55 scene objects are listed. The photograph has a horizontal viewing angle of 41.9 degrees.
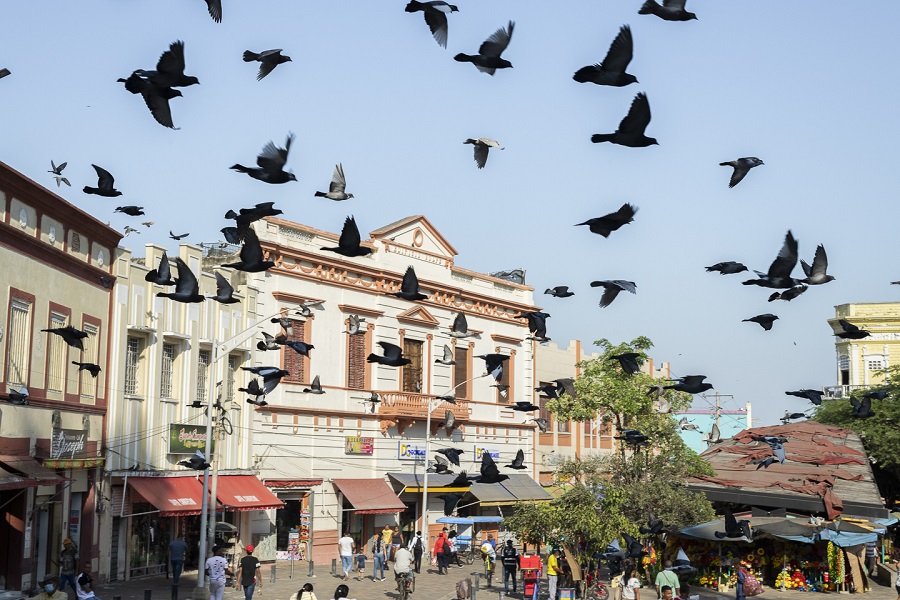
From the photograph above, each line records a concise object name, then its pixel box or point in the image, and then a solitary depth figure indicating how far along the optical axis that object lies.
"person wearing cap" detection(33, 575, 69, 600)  19.48
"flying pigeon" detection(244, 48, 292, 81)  17.42
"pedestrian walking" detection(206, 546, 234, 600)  25.39
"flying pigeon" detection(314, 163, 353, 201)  18.62
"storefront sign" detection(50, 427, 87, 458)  29.98
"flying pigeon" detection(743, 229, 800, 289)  18.72
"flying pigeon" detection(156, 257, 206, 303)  19.50
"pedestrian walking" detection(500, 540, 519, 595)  34.81
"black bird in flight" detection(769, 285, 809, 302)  19.71
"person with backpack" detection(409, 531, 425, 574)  39.59
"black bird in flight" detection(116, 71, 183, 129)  16.14
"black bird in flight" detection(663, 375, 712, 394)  23.58
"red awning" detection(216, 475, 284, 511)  36.85
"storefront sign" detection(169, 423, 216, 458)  36.56
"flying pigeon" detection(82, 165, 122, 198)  19.69
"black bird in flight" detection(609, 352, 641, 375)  24.45
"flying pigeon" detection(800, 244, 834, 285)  19.36
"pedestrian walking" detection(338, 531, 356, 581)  37.56
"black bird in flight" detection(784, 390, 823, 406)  23.03
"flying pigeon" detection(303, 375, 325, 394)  34.20
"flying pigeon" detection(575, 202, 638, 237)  18.62
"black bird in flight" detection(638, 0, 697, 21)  15.04
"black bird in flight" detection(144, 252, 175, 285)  20.52
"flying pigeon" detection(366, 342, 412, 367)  22.83
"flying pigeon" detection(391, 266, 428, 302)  20.89
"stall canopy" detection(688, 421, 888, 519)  38.81
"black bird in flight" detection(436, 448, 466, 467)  30.44
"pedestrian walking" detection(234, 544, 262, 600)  27.30
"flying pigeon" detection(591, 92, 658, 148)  15.48
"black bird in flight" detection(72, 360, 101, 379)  26.10
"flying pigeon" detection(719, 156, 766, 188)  20.09
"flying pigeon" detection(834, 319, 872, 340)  21.36
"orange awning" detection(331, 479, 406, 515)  43.10
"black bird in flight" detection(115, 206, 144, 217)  21.56
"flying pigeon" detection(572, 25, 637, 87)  14.61
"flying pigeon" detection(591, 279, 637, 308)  21.80
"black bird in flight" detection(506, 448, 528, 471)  26.58
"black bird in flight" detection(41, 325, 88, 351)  25.09
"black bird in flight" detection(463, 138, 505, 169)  20.08
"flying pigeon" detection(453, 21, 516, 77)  15.74
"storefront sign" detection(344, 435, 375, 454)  44.47
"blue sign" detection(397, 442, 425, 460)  47.03
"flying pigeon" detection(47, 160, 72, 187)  23.20
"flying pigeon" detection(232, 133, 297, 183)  17.25
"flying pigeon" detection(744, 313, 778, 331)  21.62
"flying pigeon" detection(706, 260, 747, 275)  20.84
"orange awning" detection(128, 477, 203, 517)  34.16
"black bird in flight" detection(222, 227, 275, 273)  18.75
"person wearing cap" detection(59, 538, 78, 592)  27.27
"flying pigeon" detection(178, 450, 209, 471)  26.62
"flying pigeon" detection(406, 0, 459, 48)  15.41
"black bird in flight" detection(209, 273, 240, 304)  21.41
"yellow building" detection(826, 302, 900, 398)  89.00
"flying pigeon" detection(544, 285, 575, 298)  23.59
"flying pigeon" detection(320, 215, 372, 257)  18.16
